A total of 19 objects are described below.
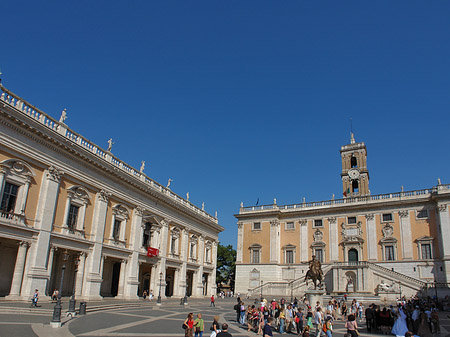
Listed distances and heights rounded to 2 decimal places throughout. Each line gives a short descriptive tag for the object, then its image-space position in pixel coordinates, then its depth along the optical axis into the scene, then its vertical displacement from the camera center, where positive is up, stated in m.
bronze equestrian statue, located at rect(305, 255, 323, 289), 30.94 +0.55
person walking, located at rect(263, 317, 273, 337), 11.70 -1.75
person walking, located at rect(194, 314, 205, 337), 12.35 -1.79
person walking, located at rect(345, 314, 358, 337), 13.91 -1.74
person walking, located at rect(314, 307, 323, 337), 17.06 -2.05
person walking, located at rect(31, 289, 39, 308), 20.58 -1.96
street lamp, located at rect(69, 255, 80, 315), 19.59 -2.06
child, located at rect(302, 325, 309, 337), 11.28 -1.69
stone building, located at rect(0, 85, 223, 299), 23.03 +4.08
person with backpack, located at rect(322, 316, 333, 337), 14.69 -1.93
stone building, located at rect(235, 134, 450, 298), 44.00 +5.23
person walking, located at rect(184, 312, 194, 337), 12.09 -1.78
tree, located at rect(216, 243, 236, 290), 70.46 +1.76
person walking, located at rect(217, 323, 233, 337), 7.91 -1.29
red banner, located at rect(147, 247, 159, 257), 35.67 +1.85
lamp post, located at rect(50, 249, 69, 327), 15.73 -2.15
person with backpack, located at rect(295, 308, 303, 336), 18.05 -2.15
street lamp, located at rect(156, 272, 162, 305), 28.80 -1.27
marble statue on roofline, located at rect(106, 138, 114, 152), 32.25 +10.91
